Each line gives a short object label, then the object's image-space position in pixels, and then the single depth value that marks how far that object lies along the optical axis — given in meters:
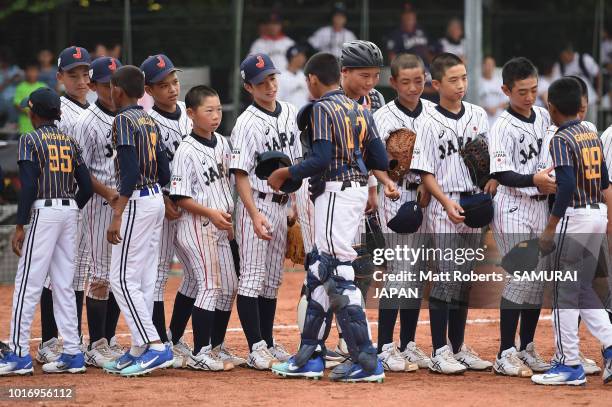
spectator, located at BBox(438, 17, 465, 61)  31.62
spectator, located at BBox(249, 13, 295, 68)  30.58
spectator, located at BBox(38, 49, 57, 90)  28.80
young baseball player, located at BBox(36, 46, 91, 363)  16.69
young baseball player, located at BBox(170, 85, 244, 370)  15.79
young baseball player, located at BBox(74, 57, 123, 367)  16.23
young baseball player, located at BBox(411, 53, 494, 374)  15.82
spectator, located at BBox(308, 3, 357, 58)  31.11
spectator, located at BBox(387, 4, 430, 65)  31.33
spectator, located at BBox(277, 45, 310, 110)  30.67
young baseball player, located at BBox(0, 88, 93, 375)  15.21
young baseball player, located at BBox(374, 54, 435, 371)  16.20
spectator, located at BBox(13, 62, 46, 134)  28.92
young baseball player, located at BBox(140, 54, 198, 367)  16.42
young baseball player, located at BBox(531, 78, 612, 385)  14.49
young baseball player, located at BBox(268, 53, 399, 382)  14.49
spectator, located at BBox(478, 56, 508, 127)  31.95
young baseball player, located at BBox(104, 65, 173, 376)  15.21
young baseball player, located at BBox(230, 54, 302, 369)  15.78
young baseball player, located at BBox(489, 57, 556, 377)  15.75
